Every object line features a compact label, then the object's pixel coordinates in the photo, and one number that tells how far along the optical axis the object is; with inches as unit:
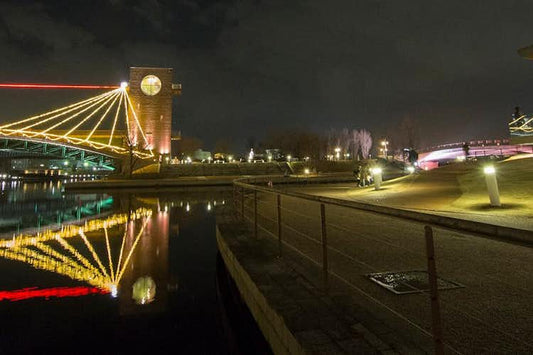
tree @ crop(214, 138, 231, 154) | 4028.1
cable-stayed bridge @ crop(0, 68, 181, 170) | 2215.8
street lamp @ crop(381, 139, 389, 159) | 2807.6
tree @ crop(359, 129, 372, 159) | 3422.7
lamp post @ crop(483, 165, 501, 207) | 356.4
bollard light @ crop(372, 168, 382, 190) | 626.8
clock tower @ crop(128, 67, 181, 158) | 2450.8
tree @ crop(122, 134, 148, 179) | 1819.6
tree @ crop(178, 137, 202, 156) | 3496.6
